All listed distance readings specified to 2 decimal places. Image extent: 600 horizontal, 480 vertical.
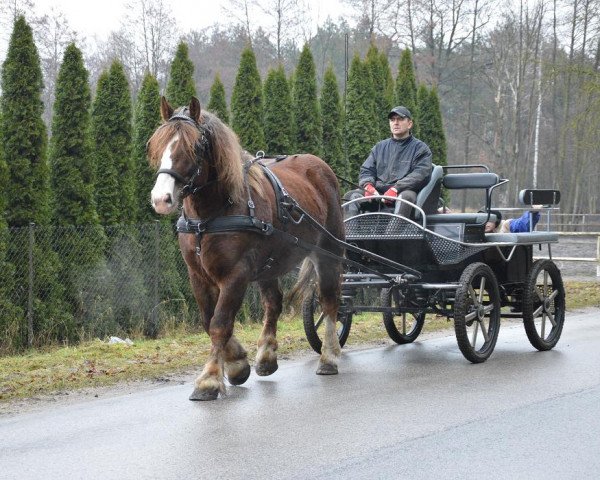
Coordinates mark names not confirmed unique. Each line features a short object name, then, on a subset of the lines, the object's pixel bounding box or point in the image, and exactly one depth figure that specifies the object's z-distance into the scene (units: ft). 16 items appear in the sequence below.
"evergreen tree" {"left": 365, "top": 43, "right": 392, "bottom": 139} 59.06
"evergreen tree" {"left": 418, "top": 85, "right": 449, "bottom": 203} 64.34
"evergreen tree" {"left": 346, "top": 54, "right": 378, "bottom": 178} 55.98
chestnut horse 19.75
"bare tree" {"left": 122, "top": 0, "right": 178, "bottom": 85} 112.68
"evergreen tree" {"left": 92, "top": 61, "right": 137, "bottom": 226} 41.45
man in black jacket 28.14
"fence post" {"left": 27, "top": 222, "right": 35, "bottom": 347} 34.76
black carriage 26.37
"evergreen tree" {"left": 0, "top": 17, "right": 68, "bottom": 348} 35.42
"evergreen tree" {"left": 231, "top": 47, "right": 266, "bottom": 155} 48.42
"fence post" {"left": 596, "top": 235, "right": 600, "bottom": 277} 66.43
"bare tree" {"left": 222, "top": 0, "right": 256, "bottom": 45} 110.72
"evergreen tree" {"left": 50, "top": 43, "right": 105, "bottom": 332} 38.40
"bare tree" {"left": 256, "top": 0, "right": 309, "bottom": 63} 111.65
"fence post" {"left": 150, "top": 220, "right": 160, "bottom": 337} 39.68
